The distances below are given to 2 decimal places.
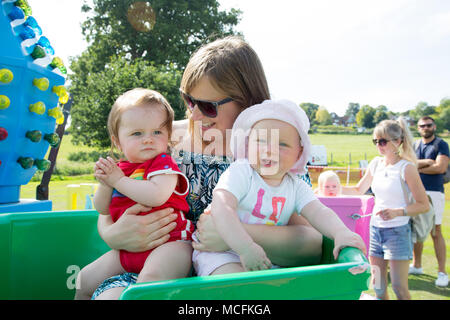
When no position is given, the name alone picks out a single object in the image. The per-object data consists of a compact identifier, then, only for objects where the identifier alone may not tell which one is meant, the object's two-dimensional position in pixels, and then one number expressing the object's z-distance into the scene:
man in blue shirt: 4.78
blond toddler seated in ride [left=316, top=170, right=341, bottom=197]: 4.05
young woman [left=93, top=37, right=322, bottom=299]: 1.54
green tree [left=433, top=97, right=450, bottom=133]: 52.86
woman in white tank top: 3.49
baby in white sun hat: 1.40
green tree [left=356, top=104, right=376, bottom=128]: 63.02
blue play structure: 2.55
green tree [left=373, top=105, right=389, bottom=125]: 59.21
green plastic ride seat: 1.00
